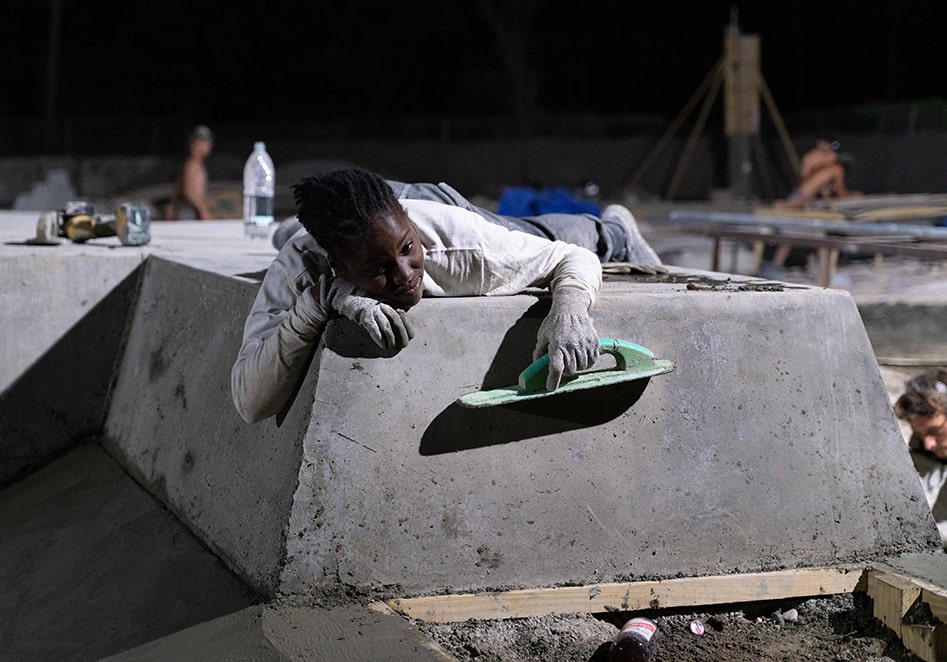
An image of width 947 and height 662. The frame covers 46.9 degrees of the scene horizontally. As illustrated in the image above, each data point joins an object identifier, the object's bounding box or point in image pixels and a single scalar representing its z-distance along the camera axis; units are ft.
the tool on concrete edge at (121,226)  16.46
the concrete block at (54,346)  15.10
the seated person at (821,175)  44.62
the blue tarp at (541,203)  25.00
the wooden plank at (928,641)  10.05
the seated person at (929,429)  15.61
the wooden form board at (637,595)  9.94
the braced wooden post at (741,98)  49.85
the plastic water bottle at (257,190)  20.11
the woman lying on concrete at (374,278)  9.55
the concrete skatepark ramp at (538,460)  9.84
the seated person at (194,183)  38.19
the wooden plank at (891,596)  10.41
